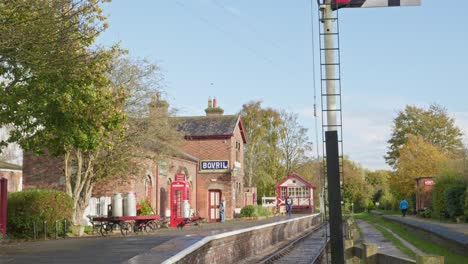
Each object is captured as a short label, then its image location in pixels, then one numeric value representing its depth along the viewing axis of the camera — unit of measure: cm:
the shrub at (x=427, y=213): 4197
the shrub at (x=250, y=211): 4422
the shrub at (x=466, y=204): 3033
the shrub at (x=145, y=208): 3070
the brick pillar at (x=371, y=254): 825
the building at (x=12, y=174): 4334
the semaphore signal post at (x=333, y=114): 1075
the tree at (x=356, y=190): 9126
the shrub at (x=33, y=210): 2216
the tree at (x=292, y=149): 7850
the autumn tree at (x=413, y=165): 5594
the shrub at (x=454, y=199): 3297
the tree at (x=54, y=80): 1352
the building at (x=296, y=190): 6341
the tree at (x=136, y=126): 2836
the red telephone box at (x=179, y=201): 3130
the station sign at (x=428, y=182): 4569
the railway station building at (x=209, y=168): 3747
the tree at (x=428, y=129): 7606
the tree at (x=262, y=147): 7406
